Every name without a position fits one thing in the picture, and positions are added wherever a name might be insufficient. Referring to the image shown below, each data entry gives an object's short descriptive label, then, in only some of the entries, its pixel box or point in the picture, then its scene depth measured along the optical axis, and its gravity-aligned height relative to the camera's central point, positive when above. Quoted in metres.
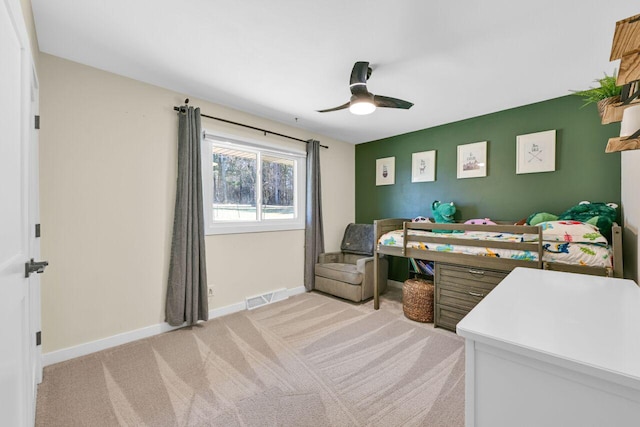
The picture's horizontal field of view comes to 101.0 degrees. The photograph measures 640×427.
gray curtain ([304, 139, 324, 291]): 3.90 -0.02
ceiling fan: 2.09 +0.96
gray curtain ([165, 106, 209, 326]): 2.63 -0.20
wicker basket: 2.89 -0.99
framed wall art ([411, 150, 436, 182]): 3.76 +0.67
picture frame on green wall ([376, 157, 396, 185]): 4.24 +0.68
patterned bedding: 2.03 -0.28
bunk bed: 2.04 -0.39
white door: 0.87 +0.00
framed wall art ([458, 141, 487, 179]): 3.31 +0.67
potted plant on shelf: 1.15 +0.53
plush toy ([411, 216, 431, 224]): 3.63 -0.10
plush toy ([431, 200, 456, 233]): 3.42 +0.00
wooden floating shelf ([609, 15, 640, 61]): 0.80 +0.55
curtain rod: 2.69 +1.08
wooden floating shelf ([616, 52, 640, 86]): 0.85 +0.47
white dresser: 0.61 -0.38
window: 3.03 +0.35
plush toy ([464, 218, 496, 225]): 3.03 -0.11
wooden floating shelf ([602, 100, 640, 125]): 1.11 +0.43
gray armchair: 3.50 -0.79
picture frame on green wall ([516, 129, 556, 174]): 2.84 +0.66
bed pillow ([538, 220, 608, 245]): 2.07 -0.17
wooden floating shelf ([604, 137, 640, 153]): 0.96 +0.25
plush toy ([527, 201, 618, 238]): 2.31 -0.04
